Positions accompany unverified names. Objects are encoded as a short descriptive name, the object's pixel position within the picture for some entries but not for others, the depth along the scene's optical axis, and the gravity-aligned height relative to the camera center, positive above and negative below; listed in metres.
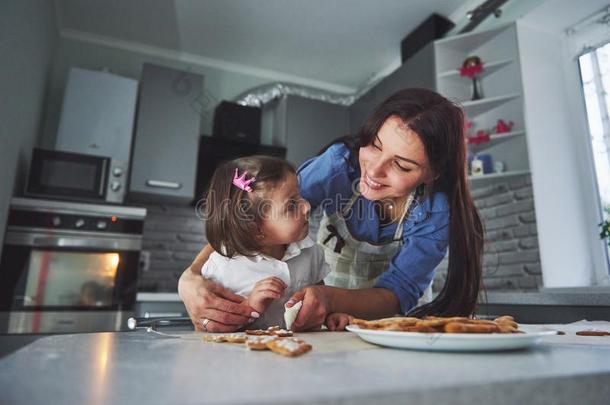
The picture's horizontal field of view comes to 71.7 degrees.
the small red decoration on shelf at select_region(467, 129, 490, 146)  2.06 +0.69
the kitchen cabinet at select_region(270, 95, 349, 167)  2.83 +1.04
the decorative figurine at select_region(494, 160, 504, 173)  2.07 +0.55
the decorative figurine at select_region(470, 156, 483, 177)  2.09 +0.55
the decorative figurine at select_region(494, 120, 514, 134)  2.06 +0.74
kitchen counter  0.22 -0.06
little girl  0.89 +0.11
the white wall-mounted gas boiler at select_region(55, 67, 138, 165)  2.40 +0.92
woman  0.82 +0.15
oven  1.90 +0.04
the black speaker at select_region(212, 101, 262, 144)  2.81 +1.02
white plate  0.36 -0.05
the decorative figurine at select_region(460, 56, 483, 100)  2.11 +1.04
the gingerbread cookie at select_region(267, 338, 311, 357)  0.36 -0.06
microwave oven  2.11 +0.50
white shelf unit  2.03 +0.98
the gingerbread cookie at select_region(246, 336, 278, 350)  0.40 -0.06
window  1.93 +0.80
